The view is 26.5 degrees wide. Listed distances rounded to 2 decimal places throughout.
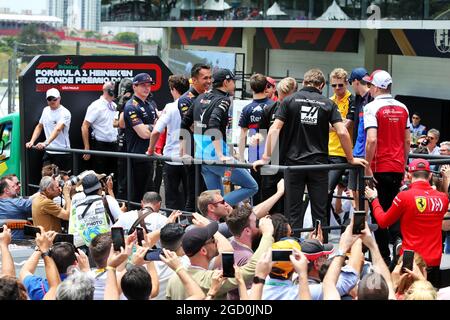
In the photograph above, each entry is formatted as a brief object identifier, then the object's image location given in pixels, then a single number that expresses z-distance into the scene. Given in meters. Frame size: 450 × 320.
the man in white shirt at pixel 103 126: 12.66
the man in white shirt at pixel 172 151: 10.06
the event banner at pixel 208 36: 36.53
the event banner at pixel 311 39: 29.92
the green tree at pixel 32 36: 98.85
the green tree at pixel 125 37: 147.12
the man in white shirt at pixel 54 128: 12.62
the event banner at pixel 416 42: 25.16
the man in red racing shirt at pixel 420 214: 7.99
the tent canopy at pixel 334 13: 26.34
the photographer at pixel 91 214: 9.09
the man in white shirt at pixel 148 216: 8.37
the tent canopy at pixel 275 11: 29.80
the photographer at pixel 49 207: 10.10
